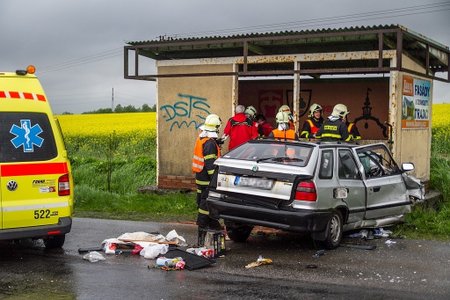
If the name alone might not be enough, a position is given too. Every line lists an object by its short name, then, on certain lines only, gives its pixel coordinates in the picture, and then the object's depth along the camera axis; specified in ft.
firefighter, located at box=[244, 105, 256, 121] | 46.00
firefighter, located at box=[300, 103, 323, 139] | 40.75
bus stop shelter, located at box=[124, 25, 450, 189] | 39.99
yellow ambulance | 24.84
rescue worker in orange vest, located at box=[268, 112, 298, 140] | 38.17
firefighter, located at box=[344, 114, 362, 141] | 39.73
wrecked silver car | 26.30
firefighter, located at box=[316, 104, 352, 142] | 36.68
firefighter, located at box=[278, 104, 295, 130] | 41.10
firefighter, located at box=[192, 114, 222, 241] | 29.84
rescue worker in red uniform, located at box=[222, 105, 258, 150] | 40.78
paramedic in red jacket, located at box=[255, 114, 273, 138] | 49.21
